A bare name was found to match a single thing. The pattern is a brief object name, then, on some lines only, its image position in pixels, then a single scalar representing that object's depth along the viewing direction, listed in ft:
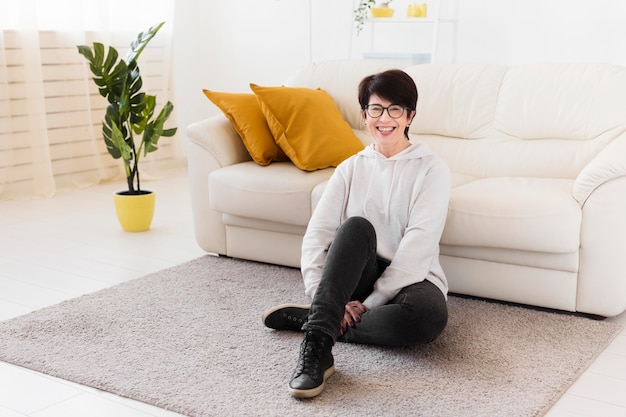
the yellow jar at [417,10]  16.96
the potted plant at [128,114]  13.14
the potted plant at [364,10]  17.19
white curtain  15.97
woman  7.57
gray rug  7.14
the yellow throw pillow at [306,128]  11.13
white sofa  8.96
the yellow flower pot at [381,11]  17.11
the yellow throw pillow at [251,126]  11.44
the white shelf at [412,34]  16.85
